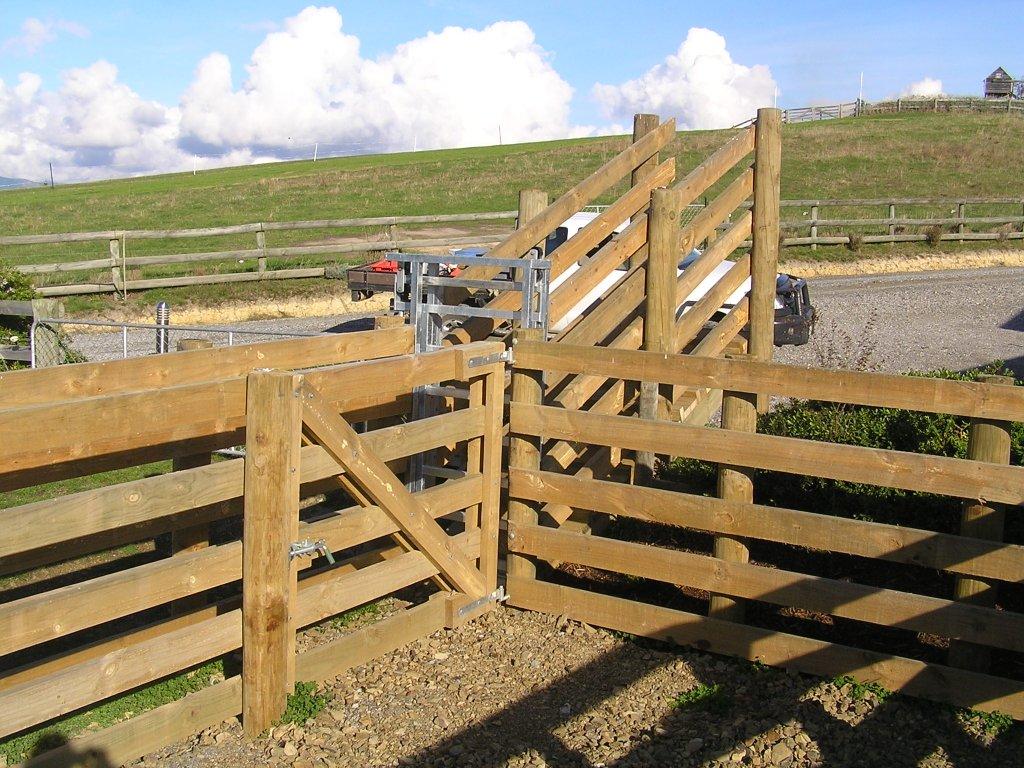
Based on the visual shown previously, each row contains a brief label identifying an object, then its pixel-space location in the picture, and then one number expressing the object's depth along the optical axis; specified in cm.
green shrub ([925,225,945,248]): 3053
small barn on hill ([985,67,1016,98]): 8025
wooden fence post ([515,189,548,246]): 783
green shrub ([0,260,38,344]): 1255
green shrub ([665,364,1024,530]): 639
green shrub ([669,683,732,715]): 479
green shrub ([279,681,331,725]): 456
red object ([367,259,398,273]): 2119
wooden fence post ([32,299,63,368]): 1149
